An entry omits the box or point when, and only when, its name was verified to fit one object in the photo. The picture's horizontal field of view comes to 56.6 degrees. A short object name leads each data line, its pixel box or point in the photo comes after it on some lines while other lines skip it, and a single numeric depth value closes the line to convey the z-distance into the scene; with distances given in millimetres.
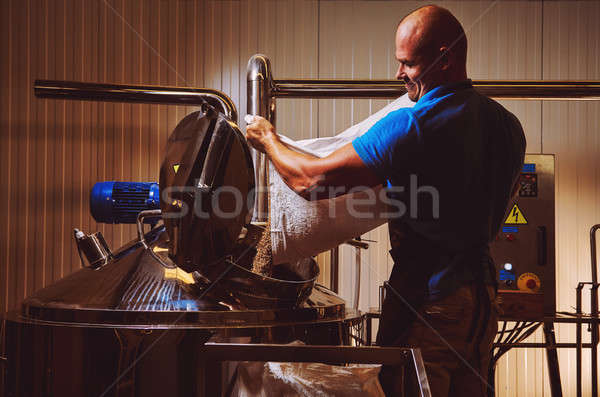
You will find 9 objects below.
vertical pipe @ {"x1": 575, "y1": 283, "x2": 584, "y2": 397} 2771
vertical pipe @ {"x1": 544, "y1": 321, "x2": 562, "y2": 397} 2807
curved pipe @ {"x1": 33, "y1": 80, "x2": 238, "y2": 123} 1973
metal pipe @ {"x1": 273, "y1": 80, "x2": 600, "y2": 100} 1814
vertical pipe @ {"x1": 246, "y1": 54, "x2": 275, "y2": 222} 1639
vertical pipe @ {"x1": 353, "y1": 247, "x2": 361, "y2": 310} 2296
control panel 2902
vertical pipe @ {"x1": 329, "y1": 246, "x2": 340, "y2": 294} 3041
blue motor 1909
